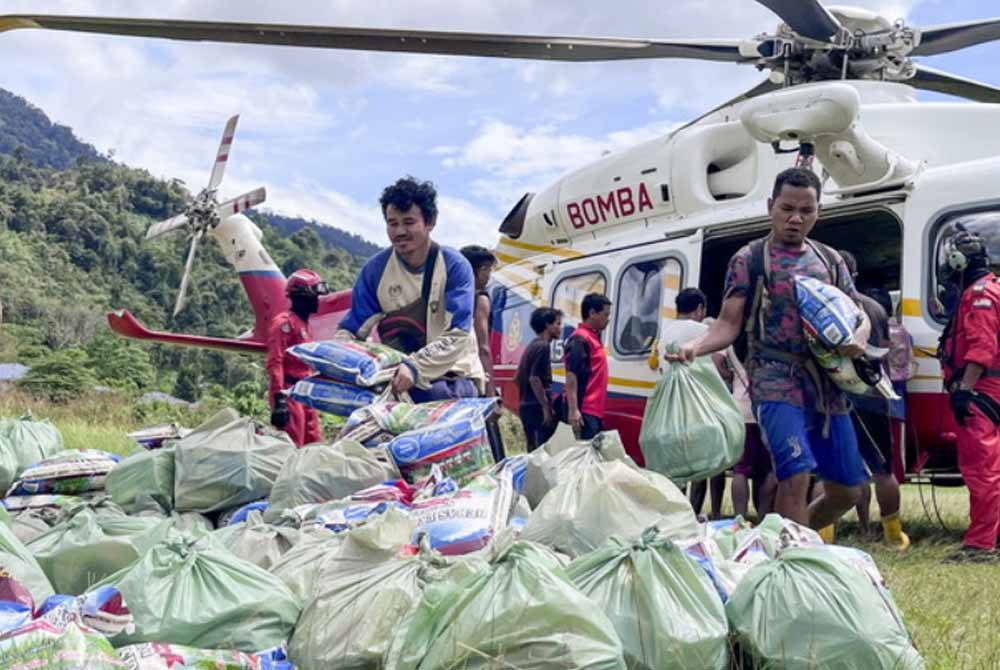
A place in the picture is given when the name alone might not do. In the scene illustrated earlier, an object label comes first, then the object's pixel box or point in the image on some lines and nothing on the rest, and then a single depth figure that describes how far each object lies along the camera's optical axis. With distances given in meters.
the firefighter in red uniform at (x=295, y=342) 7.50
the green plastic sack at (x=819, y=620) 2.55
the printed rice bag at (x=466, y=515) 3.25
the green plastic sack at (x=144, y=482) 4.77
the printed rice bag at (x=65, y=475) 4.91
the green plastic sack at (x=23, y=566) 2.99
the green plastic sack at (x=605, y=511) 3.23
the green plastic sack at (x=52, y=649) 2.20
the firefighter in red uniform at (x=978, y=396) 5.67
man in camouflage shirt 4.75
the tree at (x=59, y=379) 22.12
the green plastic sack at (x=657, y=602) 2.52
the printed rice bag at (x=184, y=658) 2.47
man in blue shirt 4.78
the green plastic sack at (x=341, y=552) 2.96
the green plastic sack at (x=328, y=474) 4.21
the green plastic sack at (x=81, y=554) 3.31
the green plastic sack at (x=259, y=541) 3.39
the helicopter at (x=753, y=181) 6.39
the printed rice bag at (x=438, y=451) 4.32
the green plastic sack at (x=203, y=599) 2.69
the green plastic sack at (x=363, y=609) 2.67
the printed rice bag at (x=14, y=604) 2.54
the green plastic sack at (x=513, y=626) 2.31
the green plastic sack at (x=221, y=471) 4.67
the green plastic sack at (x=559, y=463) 3.93
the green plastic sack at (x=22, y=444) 5.37
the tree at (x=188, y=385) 34.19
